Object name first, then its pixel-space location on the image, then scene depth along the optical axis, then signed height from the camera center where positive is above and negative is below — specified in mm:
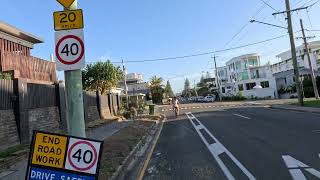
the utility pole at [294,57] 16538 +2943
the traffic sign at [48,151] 2522 -553
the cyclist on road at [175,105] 16538 -486
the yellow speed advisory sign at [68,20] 3044 +1321
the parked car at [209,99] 43199 -378
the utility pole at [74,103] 2937 +42
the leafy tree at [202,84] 79515 +5797
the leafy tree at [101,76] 21111 +2949
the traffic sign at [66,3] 3082 +1596
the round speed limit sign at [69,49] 2990 +852
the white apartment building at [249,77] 40004 +4226
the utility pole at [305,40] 22496 +5913
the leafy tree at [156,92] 50080 +2156
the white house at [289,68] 36444 +4904
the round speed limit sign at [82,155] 2550 -644
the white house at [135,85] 48766 +4212
